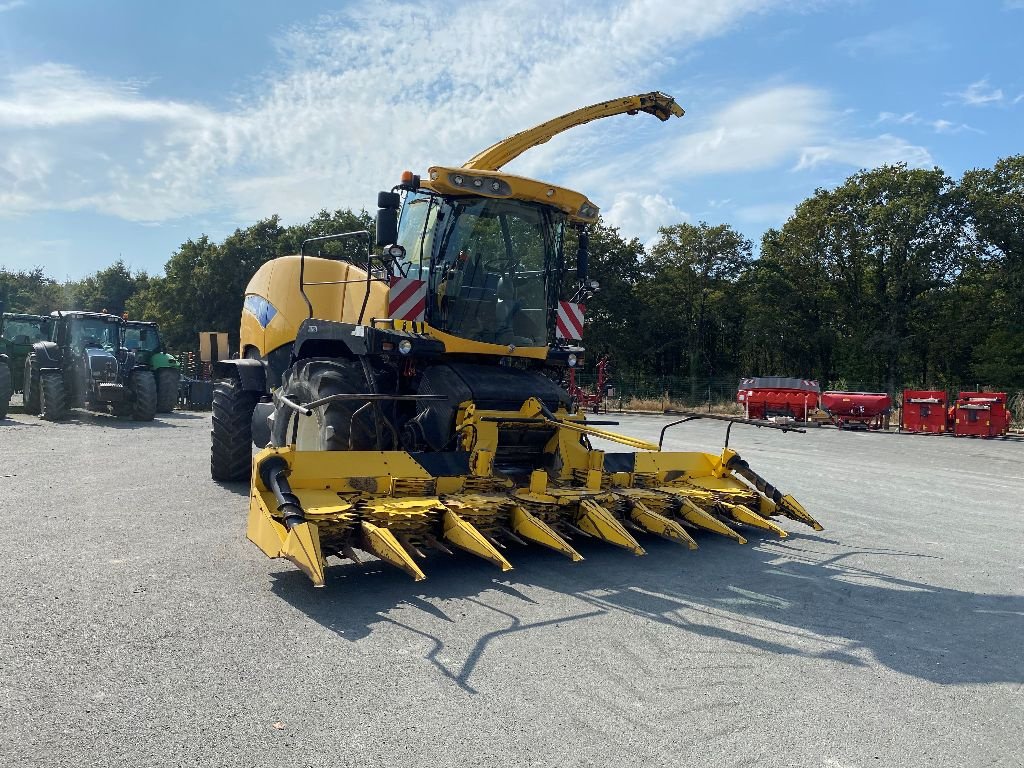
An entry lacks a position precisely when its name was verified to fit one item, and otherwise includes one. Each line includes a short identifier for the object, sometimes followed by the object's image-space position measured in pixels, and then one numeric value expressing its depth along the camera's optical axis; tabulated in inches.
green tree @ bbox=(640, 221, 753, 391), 1704.0
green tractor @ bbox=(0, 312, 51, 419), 840.4
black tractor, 719.7
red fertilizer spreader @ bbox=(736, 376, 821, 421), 1046.4
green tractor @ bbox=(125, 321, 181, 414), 807.7
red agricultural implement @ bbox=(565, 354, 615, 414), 1089.4
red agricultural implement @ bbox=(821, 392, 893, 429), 995.9
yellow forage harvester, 210.2
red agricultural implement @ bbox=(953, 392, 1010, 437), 895.7
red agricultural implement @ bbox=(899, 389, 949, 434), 944.9
